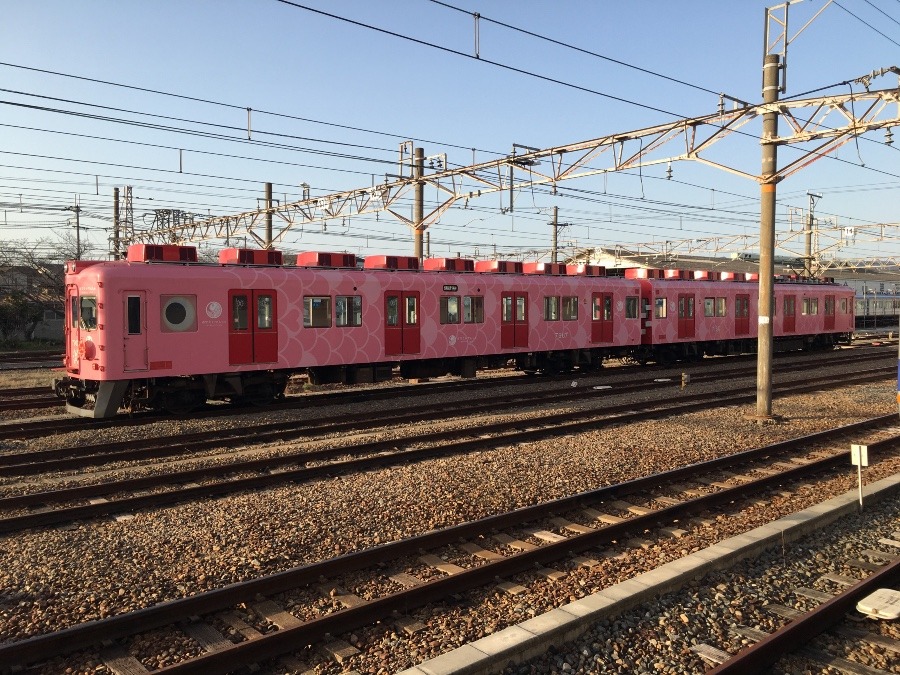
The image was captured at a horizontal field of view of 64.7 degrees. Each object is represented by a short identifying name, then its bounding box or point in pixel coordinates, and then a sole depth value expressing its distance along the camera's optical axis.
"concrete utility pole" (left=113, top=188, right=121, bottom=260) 37.66
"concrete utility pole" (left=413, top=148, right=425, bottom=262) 23.80
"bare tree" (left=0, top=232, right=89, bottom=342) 36.62
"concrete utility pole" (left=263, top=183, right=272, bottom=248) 30.97
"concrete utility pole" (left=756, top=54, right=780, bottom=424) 13.96
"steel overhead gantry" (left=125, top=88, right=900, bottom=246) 13.74
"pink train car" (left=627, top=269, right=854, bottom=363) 27.50
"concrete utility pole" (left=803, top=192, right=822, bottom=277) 47.12
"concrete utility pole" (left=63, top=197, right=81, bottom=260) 37.81
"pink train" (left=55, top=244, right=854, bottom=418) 14.45
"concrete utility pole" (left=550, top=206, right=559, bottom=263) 43.03
